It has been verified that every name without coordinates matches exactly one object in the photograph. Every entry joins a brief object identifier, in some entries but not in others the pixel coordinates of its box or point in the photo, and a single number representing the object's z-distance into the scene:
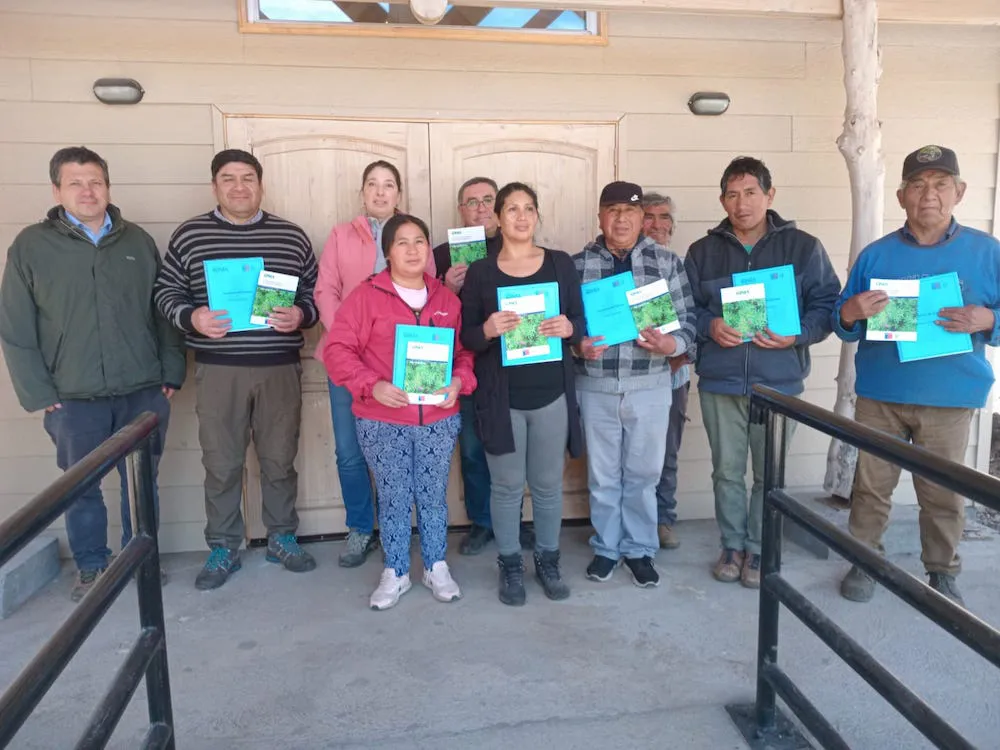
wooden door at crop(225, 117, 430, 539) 3.71
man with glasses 3.47
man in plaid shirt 3.10
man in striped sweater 3.30
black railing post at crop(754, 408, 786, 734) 2.07
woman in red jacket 2.96
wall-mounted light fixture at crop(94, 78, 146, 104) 3.51
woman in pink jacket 3.38
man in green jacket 3.19
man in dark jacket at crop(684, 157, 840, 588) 3.14
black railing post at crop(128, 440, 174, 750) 1.76
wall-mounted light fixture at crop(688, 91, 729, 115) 3.94
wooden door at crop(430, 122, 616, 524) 3.85
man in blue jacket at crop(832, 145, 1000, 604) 2.87
